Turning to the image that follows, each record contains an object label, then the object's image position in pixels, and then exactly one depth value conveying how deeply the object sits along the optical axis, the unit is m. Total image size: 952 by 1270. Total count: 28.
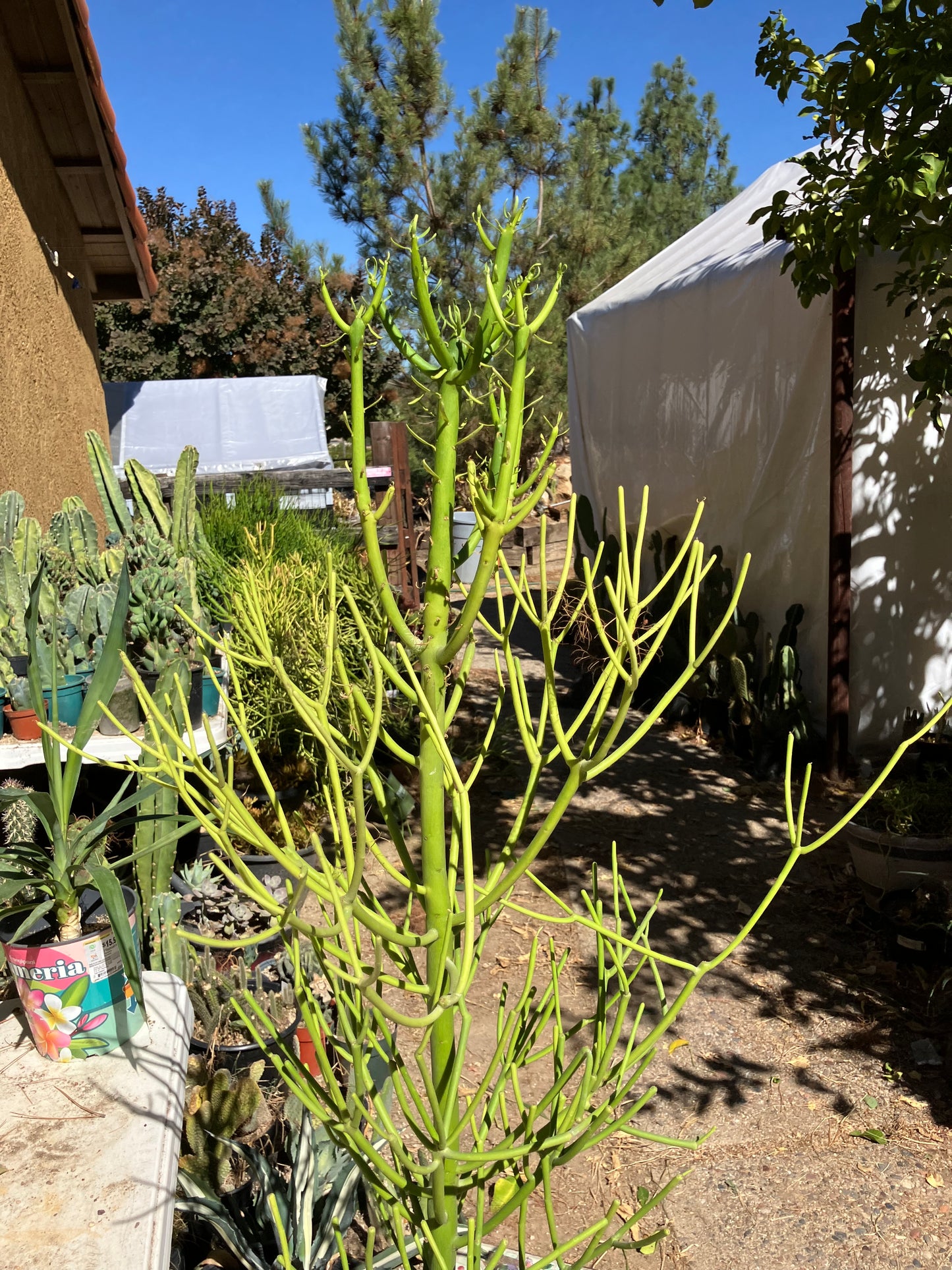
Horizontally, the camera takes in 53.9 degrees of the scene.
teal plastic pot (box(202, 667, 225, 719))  3.73
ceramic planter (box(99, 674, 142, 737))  3.33
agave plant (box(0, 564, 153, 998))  1.86
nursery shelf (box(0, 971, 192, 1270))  1.41
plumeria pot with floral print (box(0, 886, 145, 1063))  1.84
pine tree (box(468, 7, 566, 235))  12.02
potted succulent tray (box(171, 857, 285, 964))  3.24
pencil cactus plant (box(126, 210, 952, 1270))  0.91
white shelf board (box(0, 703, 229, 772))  3.20
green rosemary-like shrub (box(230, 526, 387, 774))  4.12
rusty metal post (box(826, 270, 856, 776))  4.74
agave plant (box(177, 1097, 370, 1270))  1.92
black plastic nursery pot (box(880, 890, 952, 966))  3.38
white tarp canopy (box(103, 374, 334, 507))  12.41
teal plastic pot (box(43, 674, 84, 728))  3.27
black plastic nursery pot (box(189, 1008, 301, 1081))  2.68
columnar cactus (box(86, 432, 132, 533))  4.84
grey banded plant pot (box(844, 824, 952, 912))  3.44
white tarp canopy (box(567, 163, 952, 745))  4.96
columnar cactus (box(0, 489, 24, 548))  3.72
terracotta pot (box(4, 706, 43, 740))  3.20
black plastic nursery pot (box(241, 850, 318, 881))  3.65
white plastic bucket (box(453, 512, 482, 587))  12.53
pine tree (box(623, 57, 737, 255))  20.33
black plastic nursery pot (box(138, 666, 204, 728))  3.46
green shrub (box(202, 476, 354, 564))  5.75
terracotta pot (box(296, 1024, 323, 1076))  2.70
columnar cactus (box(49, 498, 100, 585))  4.07
